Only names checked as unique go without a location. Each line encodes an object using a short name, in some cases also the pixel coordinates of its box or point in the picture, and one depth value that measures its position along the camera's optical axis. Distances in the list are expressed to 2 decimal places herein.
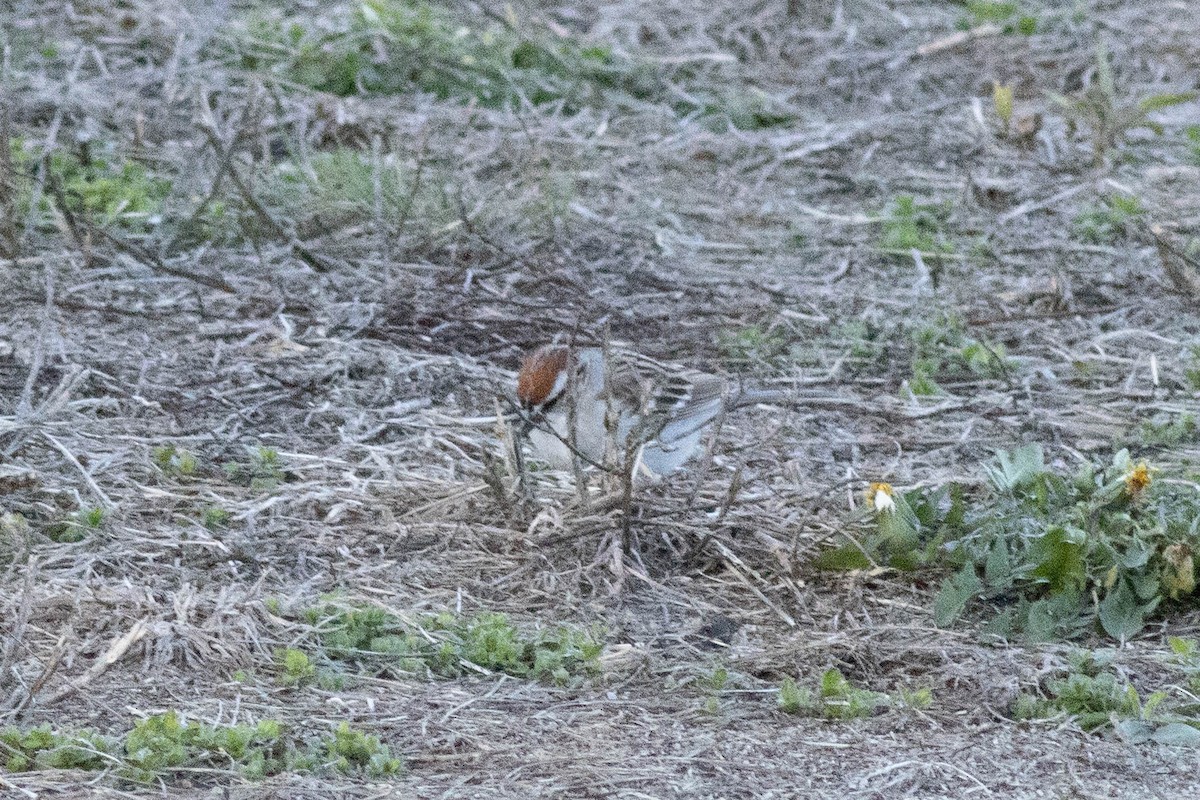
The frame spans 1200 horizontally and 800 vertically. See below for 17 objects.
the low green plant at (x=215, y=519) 10.26
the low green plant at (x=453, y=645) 8.70
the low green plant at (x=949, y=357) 13.20
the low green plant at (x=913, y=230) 15.84
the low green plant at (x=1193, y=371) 12.87
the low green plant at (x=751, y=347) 13.56
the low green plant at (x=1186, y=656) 8.48
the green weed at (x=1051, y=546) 9.21
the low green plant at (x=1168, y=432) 11.80
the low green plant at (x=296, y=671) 8.37
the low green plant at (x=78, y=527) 9.97
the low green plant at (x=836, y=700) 8.18
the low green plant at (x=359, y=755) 7.48
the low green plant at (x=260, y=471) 10.84
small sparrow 9.87
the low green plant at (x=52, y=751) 7.39
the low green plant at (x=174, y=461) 10.91
